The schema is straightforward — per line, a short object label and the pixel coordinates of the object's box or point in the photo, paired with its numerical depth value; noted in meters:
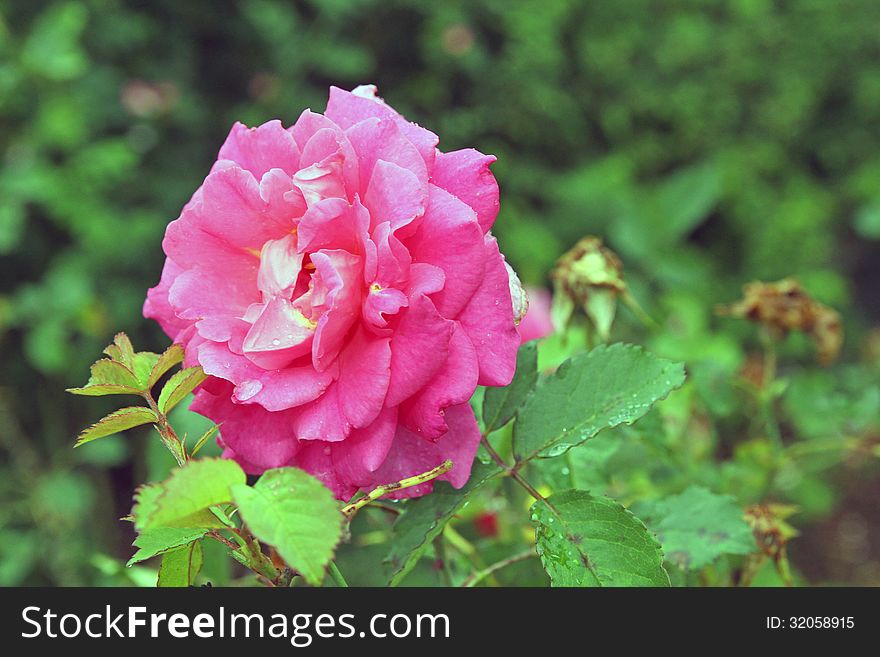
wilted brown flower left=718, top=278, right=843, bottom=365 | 0.69
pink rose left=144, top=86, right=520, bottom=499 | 0.38
